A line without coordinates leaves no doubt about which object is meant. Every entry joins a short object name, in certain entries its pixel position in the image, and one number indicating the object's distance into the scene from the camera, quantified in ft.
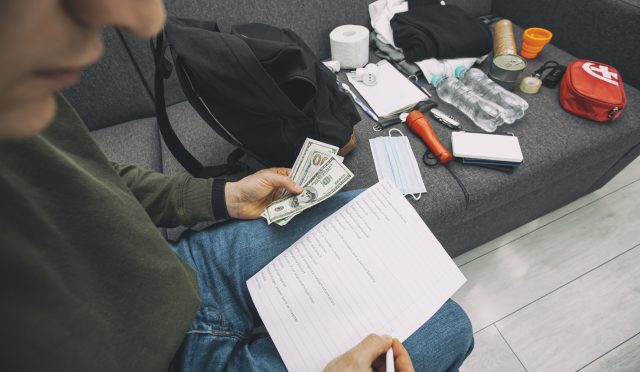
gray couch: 3.16
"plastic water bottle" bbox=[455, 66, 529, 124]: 3.51
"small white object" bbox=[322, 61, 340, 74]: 4.30
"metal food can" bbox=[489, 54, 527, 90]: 3.74
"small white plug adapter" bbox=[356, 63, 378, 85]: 4.06
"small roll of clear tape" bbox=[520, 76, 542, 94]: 3.75
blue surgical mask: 3.05
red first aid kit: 3.24
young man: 0.73
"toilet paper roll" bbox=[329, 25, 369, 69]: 4.12
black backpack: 2.50
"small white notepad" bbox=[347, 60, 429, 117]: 3.80
